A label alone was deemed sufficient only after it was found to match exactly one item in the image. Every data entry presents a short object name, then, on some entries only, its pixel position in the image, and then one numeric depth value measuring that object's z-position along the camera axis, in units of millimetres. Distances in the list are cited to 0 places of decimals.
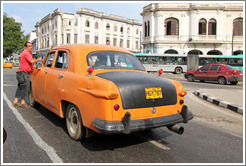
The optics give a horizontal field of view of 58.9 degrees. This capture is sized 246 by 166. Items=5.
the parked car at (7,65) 44125
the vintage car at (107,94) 3127
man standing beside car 6297
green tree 56875
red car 15664
